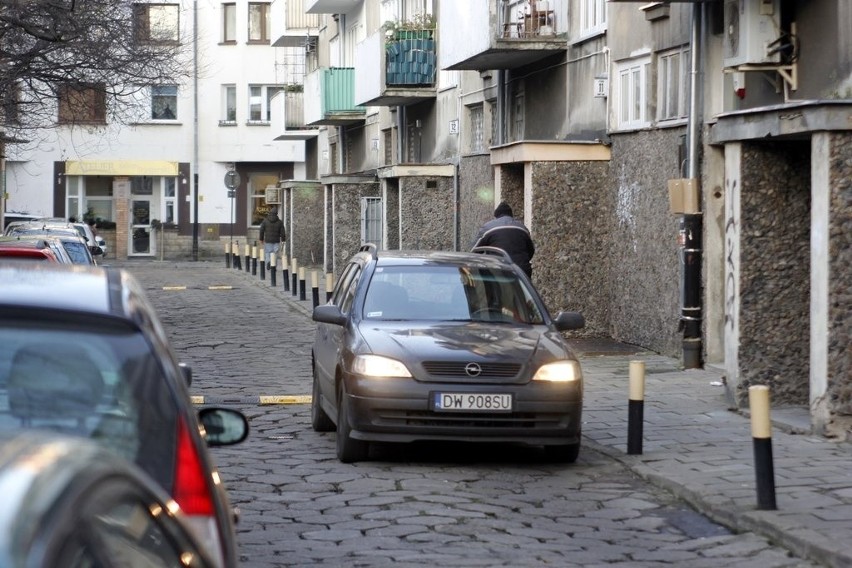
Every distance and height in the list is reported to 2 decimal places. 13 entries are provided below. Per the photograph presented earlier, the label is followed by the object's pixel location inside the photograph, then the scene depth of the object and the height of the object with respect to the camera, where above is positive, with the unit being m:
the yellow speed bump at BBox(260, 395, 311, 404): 14.38 -1.58
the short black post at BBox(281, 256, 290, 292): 32.78 -1.02
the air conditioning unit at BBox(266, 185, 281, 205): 57.97 +1.21
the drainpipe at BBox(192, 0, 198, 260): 57.91 +3.17
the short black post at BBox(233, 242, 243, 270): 46.94 -0.93
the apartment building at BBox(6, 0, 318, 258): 59.44 +2.68
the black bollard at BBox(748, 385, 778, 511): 8.55 -1.24
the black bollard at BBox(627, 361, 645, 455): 10.64 -1.25
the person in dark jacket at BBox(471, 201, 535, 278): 18.53 -0.14
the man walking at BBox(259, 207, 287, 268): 41.38 -0.15
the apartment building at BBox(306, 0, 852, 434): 13.16 +0.74
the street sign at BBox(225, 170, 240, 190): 53.47 +1.61
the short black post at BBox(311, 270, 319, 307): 24.19 -0.95
